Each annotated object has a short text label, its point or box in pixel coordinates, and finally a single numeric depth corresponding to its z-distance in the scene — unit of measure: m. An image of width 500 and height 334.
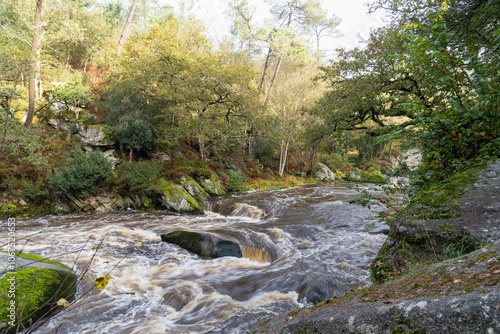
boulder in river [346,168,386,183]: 29.27
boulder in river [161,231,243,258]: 6.96
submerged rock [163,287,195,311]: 4.68
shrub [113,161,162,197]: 11.66
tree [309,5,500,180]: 3.29
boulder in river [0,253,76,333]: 3.47
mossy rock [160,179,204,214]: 11.88
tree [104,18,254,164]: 14.00
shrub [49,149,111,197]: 10.15
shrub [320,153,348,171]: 31.02
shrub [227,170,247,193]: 17.47
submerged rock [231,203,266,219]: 11.60
